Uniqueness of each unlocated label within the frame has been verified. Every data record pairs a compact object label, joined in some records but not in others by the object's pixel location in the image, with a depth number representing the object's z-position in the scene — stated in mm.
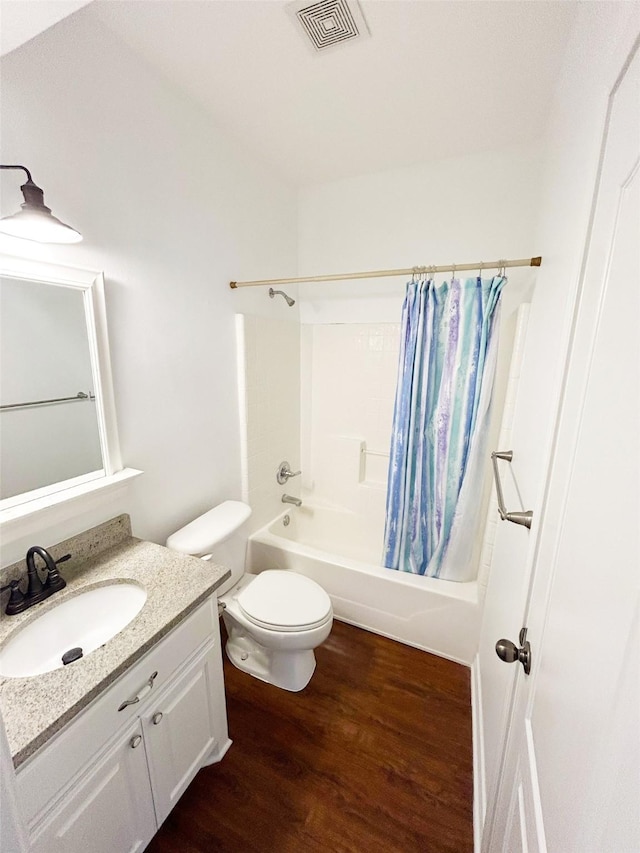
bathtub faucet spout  2375
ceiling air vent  1013
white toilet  1446
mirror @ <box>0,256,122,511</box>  1009
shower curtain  1670
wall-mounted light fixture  836
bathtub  1694
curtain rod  1354
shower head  2031
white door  337
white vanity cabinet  730
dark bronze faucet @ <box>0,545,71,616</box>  971
